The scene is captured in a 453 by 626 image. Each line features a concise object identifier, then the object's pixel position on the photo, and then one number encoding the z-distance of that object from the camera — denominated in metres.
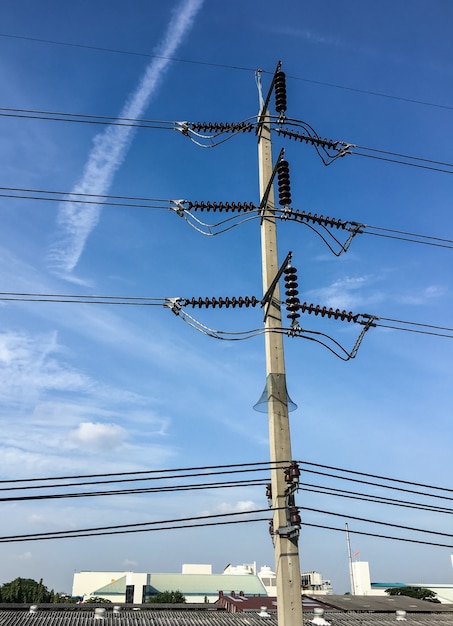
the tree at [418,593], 96.71
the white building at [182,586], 89.50
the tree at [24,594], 68.06
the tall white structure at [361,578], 106.00
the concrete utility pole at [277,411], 12.70
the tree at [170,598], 75.25
